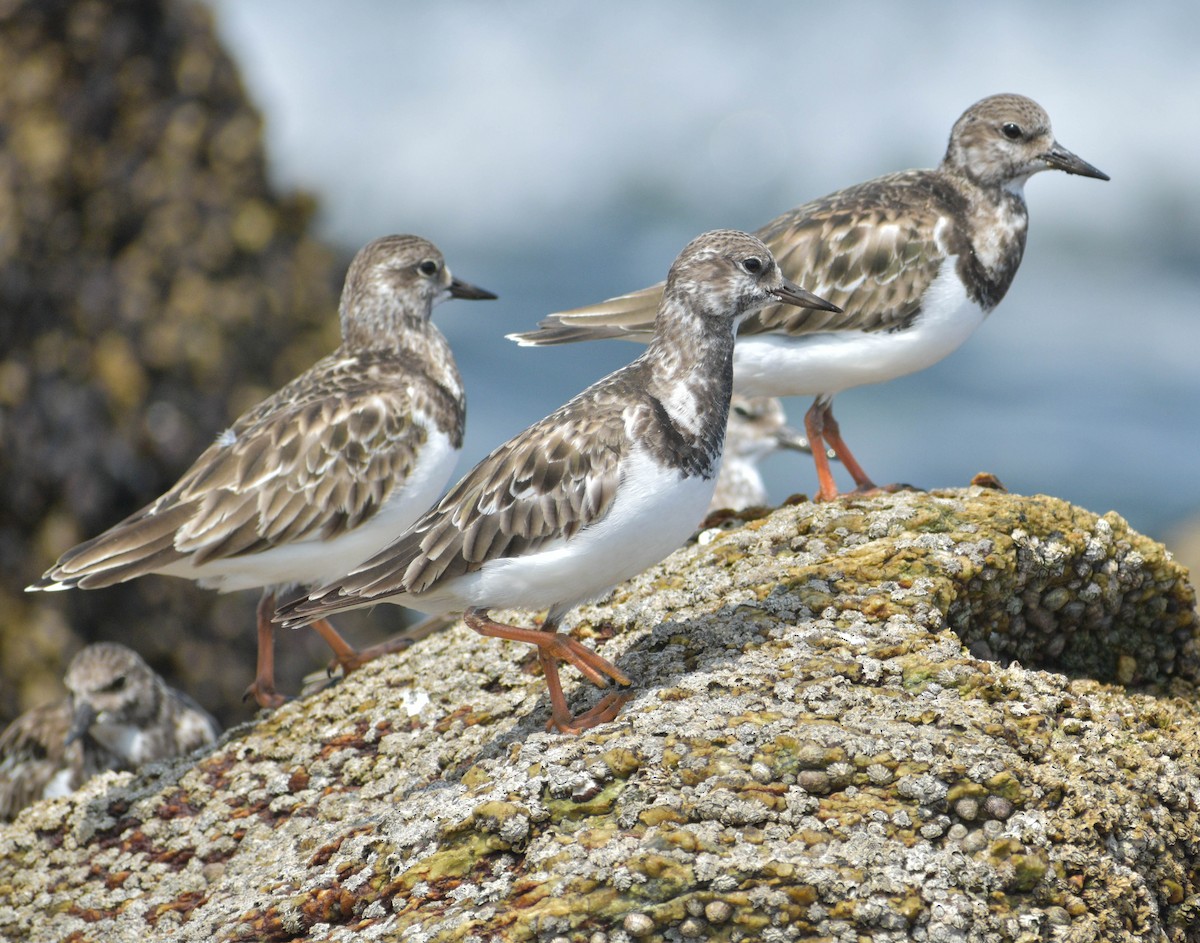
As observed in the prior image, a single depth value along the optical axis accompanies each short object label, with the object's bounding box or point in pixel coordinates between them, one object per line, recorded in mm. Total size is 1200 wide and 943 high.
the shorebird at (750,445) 21172
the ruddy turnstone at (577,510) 9828
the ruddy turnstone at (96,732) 15711
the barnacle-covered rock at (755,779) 7898
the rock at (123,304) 20281
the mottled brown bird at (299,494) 13234
